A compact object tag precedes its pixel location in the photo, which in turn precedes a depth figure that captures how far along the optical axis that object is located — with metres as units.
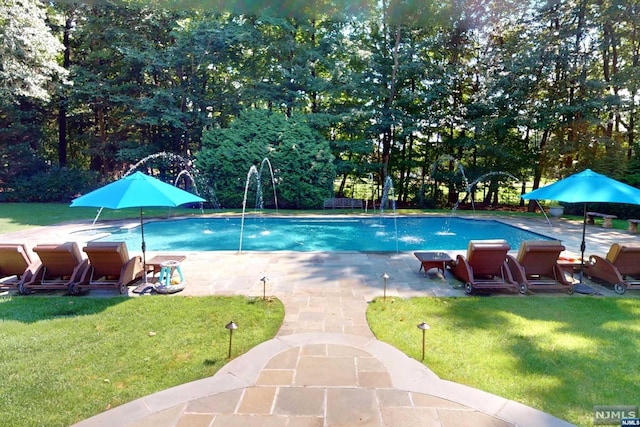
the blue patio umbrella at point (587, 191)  5.41
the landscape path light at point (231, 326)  3.44
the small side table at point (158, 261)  6.13
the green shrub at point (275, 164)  16.52
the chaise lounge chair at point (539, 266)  5.79
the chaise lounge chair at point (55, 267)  5.57
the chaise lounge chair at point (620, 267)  5.78
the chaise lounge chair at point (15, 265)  5.74
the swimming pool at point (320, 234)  9.83
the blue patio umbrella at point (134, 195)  5.14
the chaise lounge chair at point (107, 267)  5.59
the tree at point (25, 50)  13.48
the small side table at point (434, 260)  6.32
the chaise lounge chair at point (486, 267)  5.69
